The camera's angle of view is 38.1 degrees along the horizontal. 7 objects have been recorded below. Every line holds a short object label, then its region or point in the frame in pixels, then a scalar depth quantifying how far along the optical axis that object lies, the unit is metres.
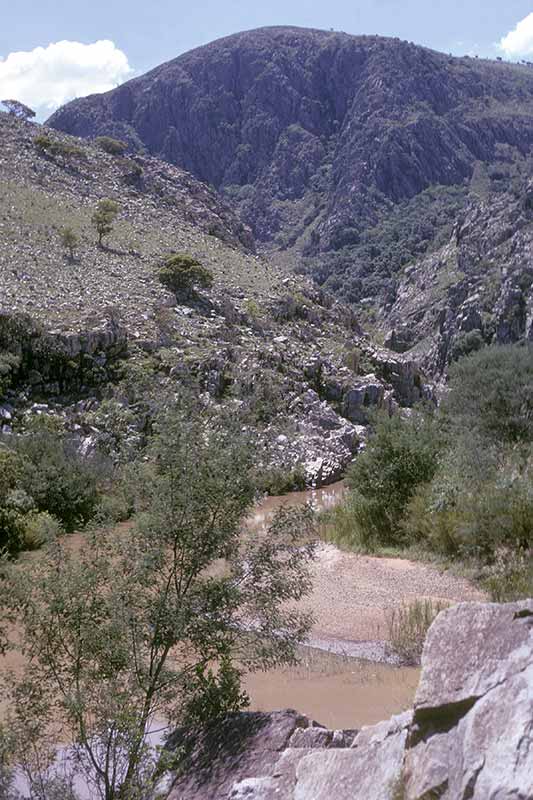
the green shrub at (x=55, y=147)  39.81
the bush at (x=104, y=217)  30.14
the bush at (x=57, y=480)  15.59
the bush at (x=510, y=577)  10.20
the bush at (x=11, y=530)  13.46
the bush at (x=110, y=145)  45.78
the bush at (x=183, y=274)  27.89
